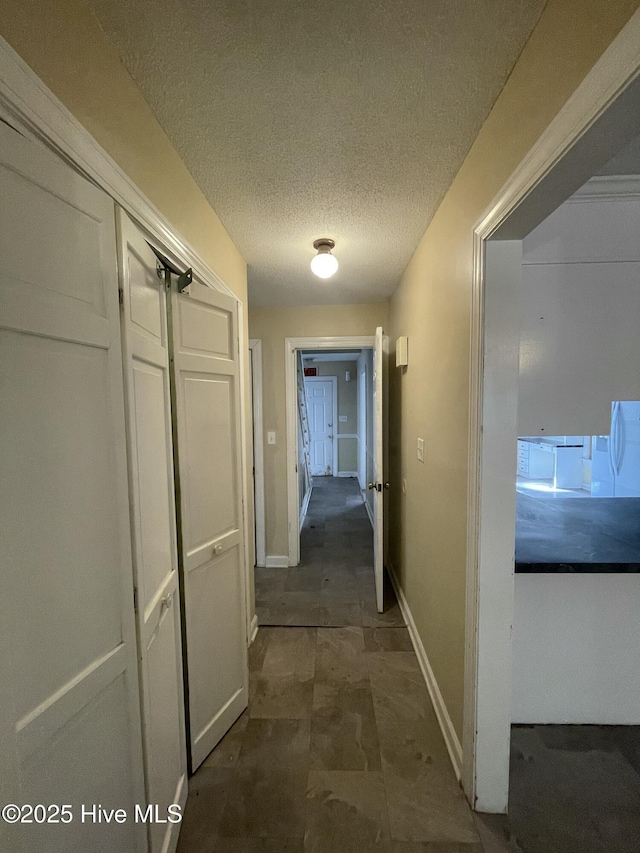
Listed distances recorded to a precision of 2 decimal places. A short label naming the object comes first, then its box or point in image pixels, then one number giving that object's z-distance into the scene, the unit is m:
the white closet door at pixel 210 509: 1.30
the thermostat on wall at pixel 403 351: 2.25
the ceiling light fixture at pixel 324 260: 1.82
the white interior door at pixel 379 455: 2.41
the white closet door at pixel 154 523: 0.91
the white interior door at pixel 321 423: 6.88
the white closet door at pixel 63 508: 0.59
